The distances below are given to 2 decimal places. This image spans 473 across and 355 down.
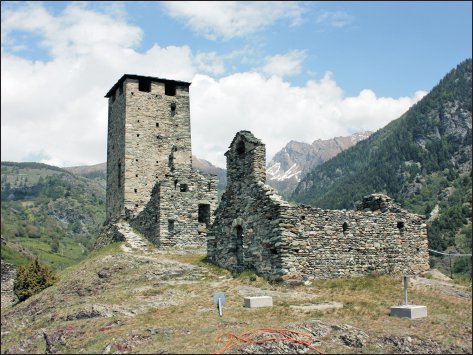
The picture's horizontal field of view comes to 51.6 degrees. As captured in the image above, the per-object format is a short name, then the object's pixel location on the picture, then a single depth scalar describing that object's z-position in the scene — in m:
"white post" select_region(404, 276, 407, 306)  14.85
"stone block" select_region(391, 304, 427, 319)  13.99
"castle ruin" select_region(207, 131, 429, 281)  19.28
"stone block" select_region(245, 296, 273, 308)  15.09
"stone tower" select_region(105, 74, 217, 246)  29.77
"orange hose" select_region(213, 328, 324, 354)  11.37
